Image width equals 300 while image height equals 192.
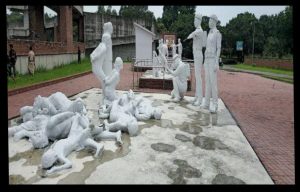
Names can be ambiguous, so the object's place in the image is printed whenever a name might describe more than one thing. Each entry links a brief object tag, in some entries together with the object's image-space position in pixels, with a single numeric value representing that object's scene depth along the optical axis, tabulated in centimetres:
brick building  850
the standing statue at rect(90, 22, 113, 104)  544
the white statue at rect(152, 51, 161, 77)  1018
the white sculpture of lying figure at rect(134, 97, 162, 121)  483
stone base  877
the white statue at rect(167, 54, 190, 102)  650
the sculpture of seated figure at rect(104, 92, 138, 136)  398
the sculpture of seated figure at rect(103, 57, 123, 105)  545
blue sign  2656
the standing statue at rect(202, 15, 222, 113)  543
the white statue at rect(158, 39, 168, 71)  1086
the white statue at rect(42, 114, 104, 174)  276
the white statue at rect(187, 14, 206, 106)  590
